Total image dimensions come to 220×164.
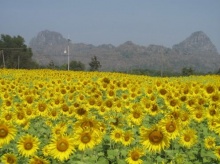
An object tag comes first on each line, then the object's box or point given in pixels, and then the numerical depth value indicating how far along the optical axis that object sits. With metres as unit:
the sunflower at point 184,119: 6.88
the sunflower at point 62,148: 4.89
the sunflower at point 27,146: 5.49
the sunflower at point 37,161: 4.42
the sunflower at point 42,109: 8.01
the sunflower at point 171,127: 5.43
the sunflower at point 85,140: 4.98
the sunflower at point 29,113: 7.74
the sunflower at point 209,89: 9.52
